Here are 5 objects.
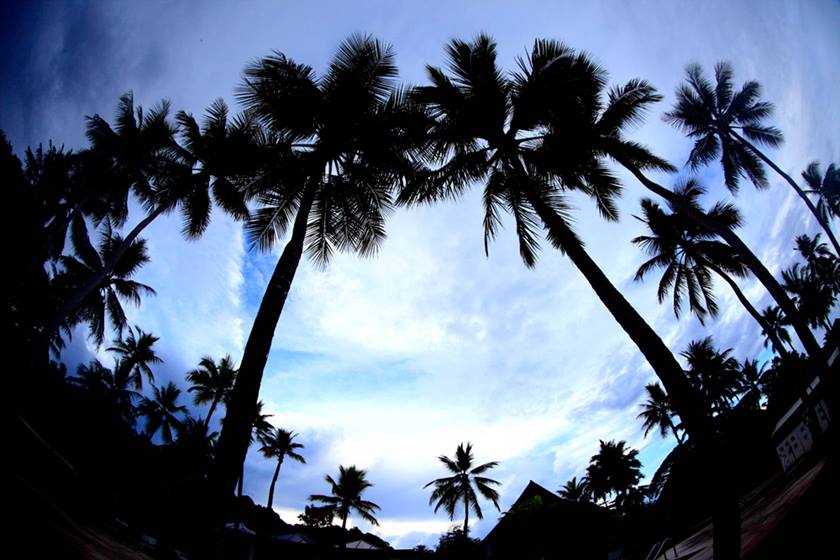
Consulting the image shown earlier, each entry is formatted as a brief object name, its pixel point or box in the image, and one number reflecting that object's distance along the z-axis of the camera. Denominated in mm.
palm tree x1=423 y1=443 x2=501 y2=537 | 36344
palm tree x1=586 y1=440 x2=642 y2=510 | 38000
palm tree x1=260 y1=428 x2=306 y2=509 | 34406
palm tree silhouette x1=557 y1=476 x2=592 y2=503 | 41125
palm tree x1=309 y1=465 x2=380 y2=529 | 35656
